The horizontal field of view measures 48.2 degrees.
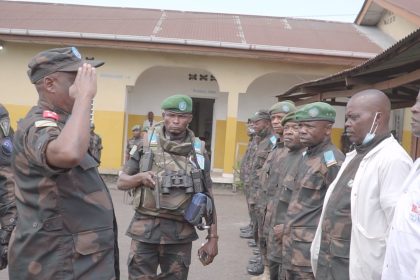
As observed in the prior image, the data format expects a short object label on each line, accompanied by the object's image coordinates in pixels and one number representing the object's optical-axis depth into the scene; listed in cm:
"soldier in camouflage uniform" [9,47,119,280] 221
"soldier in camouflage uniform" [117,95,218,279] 396
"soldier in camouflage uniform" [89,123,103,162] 948
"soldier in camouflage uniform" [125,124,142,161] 1189
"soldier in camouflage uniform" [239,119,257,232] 830
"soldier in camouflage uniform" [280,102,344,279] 379
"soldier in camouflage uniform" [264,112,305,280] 438
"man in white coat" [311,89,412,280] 279
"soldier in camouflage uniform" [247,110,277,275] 630
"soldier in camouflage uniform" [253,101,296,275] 561
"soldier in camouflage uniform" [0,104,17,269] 352
